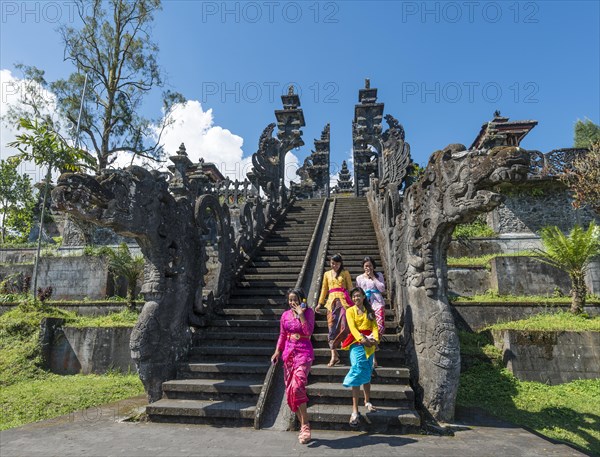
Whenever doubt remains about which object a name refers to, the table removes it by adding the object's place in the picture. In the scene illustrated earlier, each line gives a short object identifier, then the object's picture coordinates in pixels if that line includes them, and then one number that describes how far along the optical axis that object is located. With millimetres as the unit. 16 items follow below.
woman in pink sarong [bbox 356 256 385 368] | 5423
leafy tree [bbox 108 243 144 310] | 10227
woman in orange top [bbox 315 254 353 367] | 5070
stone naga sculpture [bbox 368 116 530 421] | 4340
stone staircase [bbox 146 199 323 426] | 4512
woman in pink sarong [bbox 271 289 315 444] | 3891
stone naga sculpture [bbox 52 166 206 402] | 4574
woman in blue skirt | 4141
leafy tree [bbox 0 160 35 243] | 24531
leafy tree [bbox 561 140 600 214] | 10789
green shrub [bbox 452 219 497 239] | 13756
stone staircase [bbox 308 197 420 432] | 4145
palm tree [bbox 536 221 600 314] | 7930
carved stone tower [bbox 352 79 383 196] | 23047
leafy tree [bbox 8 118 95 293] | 10273
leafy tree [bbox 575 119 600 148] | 26844
